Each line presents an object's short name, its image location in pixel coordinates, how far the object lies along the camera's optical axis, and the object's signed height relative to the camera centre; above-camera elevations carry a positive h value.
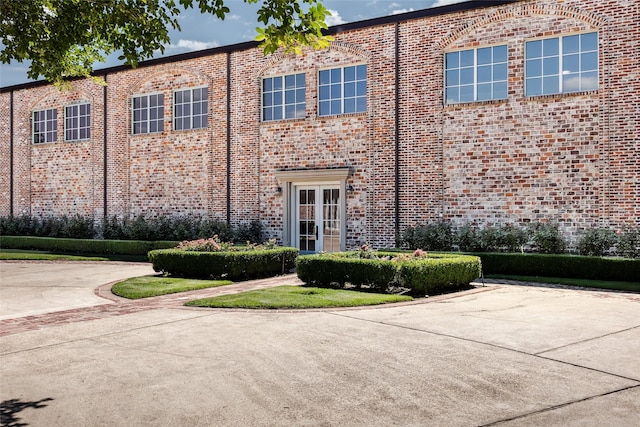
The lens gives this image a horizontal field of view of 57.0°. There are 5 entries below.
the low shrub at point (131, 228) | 20.92 -0.61
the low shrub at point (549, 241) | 15.38 -0.76
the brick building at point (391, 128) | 15.61 +2.71
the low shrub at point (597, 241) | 14.55 -0.74
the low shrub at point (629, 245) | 14.38 -0.82
